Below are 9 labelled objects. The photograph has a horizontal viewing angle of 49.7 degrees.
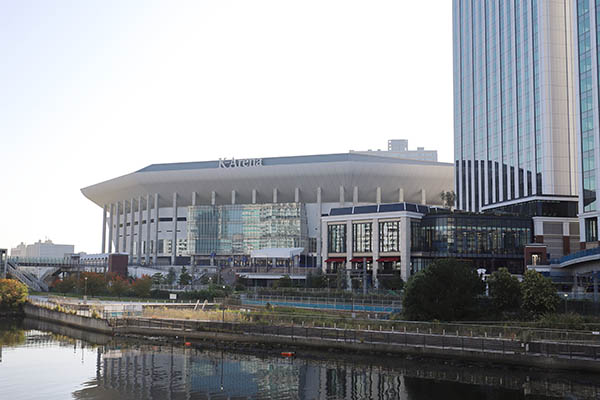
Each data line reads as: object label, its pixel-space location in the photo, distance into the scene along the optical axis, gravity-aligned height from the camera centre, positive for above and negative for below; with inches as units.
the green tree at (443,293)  2370.8 -103.5
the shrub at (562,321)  2081.7 -183.9
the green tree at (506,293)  2449.6 -104.5
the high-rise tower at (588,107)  3452.3 +864.7
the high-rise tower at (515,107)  4325.8 +1156.2
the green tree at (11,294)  3814.0 -190.2
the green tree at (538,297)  2375.7 -115.4
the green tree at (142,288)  4532.5 -172.5
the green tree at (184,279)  5246.6 -125.8
